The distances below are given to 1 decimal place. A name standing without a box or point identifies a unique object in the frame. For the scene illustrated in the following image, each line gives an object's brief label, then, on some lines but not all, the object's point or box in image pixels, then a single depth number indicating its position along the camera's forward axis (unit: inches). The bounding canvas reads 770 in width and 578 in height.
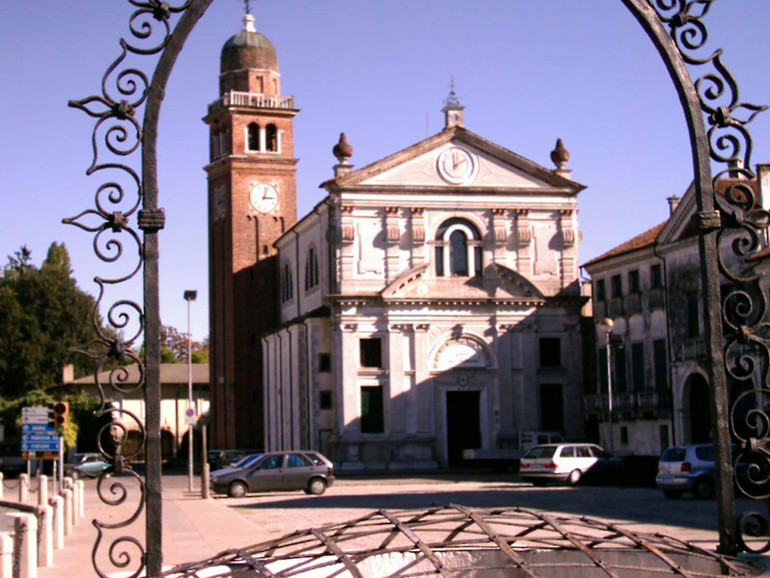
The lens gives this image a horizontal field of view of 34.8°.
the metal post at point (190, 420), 1752.0
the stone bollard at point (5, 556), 524.4
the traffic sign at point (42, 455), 1336.1
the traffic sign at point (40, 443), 1275.8
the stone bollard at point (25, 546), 591.2
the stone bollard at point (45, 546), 727.7
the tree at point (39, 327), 3275.1
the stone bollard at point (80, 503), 1162.5
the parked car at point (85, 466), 2309.3
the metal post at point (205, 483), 1566.2
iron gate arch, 342.6
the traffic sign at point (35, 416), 1289.4
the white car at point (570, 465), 1612.9
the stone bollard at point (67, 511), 958.0
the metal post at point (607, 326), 1717.5
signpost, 1277.1
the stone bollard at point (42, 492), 928.5
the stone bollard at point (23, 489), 1289.4
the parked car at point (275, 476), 1562.5
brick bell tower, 2770.7
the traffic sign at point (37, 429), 1283.2
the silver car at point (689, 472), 1255.5
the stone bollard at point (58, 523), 825.5
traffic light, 1175.0
